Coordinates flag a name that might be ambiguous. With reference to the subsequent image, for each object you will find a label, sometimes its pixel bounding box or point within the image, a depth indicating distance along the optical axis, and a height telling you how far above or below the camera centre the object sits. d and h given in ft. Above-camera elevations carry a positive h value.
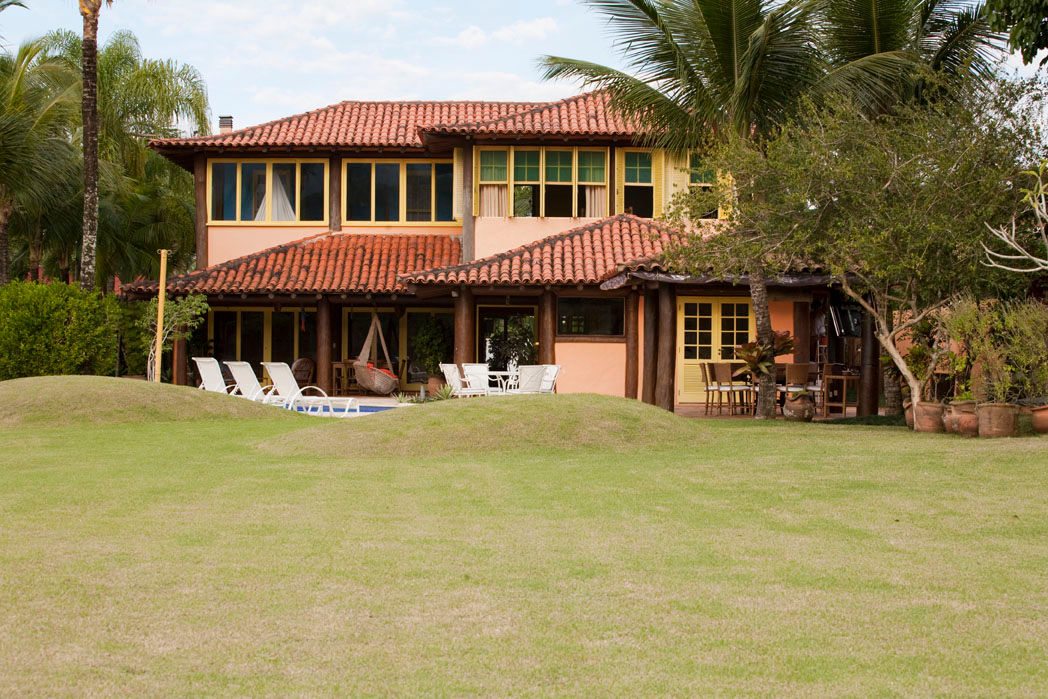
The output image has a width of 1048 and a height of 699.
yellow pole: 63.11 +1.85
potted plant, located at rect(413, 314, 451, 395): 77.46 +0.56
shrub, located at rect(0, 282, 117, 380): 66.64 +1.37
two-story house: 67.46 +7.58
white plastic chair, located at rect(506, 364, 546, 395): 58.95 -1.21
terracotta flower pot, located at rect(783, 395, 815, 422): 56.44 -2.68
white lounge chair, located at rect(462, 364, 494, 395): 60.75 -1.09
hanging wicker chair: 69.72 -1.53
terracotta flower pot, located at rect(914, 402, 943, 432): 47.03 -2.58
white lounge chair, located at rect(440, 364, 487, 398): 60.23 -1.55
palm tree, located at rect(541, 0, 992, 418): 54.54 +15.40
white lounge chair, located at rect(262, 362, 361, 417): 57.93 -2.08
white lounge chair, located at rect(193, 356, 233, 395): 61.26 -1.16
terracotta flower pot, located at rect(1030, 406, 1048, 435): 43.39 -2.40
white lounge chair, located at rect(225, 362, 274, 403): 59.84 -1.40
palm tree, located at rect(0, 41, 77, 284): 72.90 +14.94
